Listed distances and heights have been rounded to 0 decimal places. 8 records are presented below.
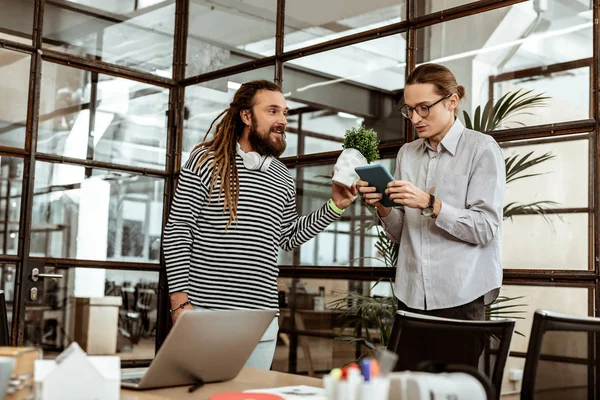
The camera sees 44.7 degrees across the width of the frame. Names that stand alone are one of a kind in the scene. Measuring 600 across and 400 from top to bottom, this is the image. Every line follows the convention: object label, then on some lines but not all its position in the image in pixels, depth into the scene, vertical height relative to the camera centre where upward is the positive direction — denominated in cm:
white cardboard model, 116 -21
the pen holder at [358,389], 97 -18
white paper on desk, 146 -29
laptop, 150 -21
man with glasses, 231 +16
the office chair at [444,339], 173 -19
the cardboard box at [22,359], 120 -19
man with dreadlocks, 260 +13
